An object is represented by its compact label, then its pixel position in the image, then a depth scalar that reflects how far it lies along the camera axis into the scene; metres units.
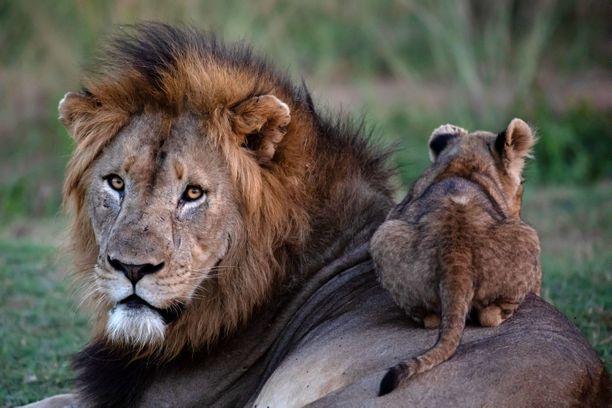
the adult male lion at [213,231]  8.21
